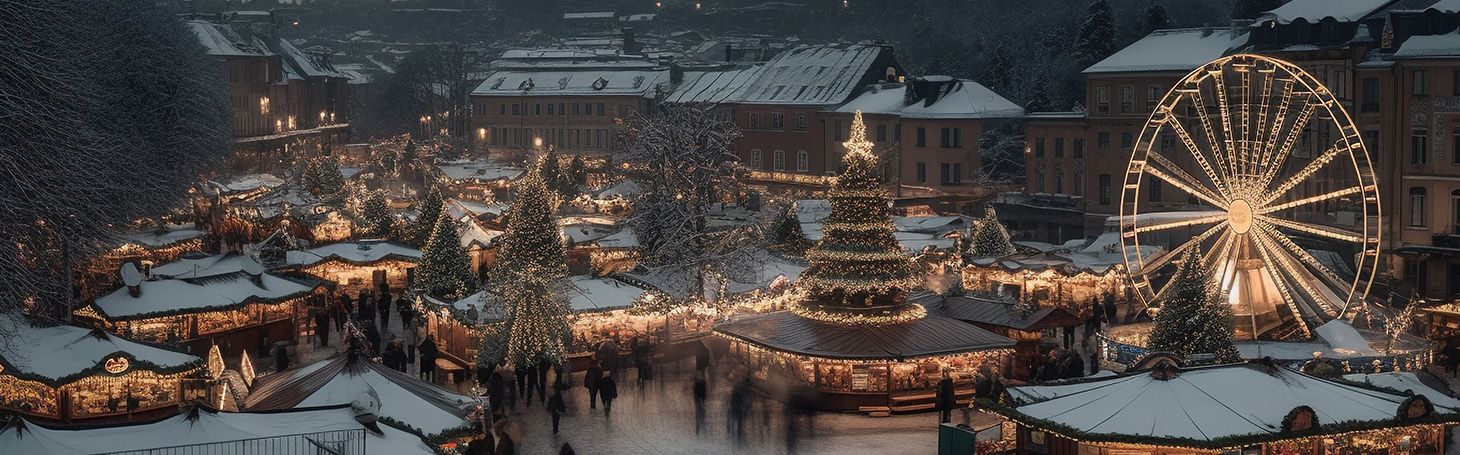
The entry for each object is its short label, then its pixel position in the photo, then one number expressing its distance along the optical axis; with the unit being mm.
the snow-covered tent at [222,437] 19938
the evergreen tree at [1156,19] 79500
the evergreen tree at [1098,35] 86075
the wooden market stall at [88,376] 28656
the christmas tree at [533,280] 32312
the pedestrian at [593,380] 30688
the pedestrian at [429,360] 33000
